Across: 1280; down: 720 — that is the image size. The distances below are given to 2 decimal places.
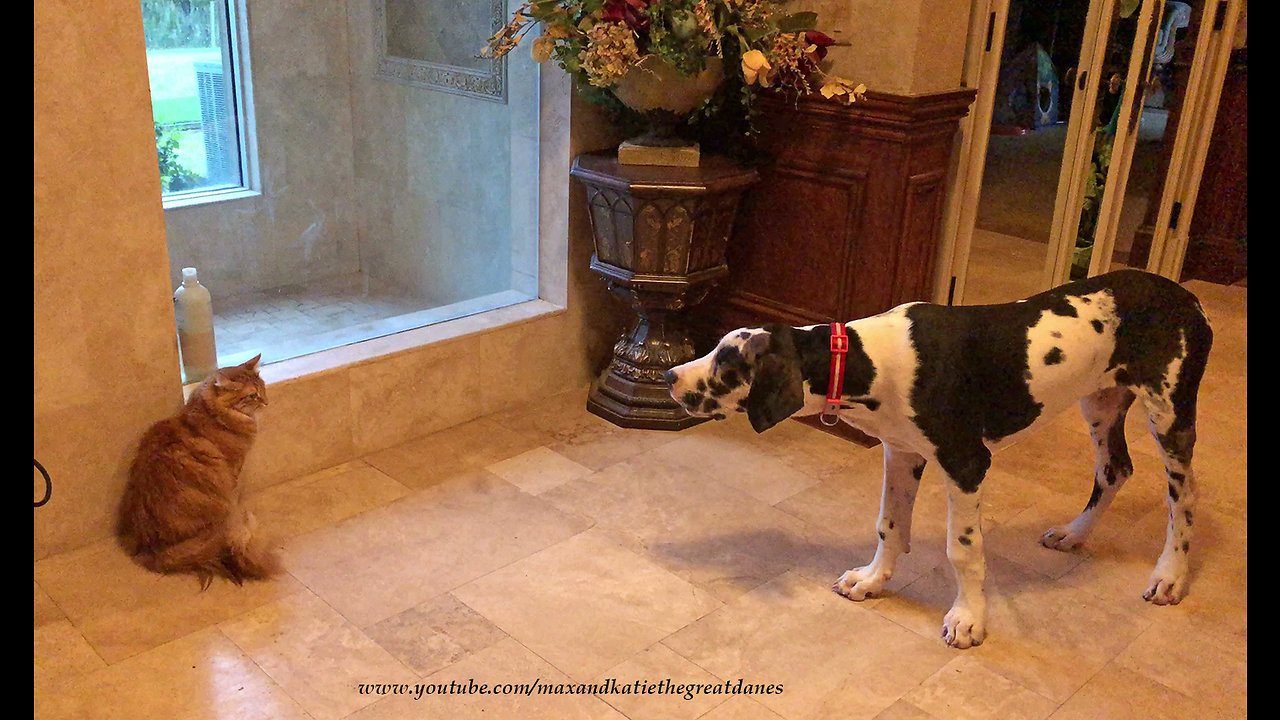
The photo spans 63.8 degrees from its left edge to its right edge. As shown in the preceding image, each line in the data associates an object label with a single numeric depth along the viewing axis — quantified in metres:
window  2.98
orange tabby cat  2.39
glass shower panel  3.38
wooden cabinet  3.02
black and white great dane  2.08
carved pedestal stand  3.05
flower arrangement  2.85
